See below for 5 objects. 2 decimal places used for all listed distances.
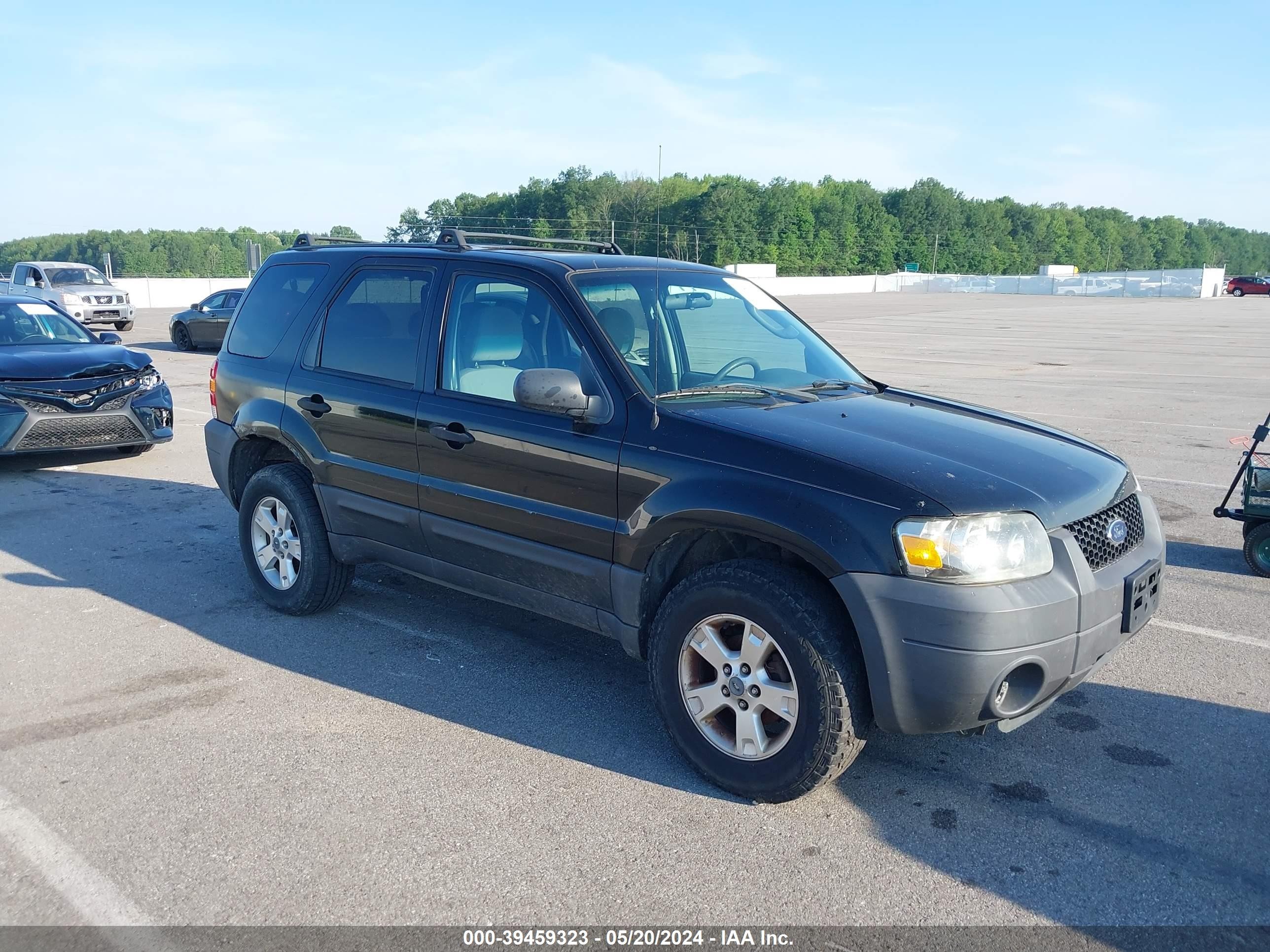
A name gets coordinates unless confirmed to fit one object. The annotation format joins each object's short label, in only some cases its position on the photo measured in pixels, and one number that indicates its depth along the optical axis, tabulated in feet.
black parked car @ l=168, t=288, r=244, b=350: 72.23
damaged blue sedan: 29.14
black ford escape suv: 10.89
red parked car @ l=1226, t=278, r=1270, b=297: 219.61
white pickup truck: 87.20
